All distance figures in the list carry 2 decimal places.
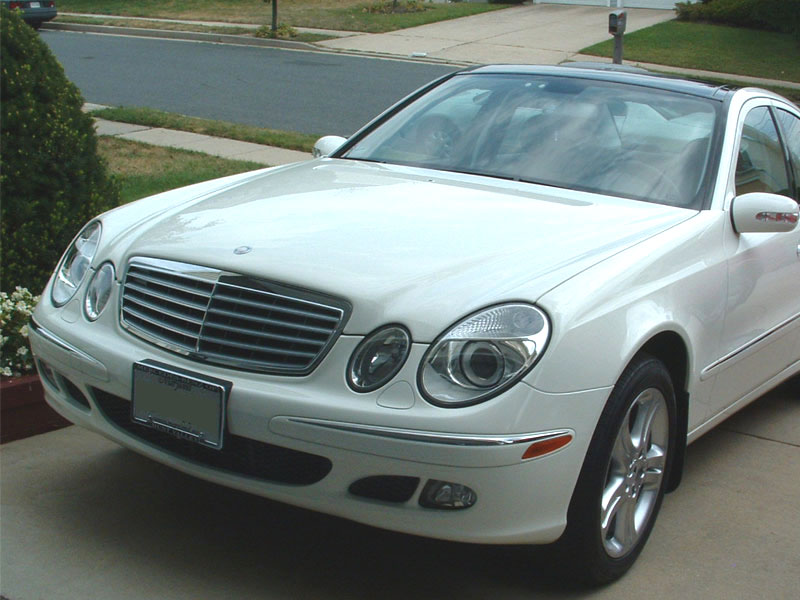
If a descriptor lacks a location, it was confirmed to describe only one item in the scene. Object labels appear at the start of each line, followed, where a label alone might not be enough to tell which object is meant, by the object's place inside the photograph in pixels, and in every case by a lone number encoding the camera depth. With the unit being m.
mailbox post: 10.62
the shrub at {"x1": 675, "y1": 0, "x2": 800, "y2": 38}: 19.75
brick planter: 4.32
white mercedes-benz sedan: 2.88
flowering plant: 4.46
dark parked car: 23.52
